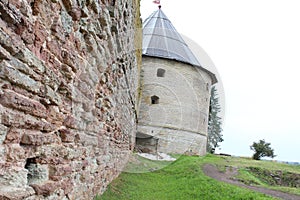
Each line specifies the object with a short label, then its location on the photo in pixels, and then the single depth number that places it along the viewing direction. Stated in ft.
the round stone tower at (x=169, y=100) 62.85
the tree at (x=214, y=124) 102.01
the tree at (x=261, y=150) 86.43
